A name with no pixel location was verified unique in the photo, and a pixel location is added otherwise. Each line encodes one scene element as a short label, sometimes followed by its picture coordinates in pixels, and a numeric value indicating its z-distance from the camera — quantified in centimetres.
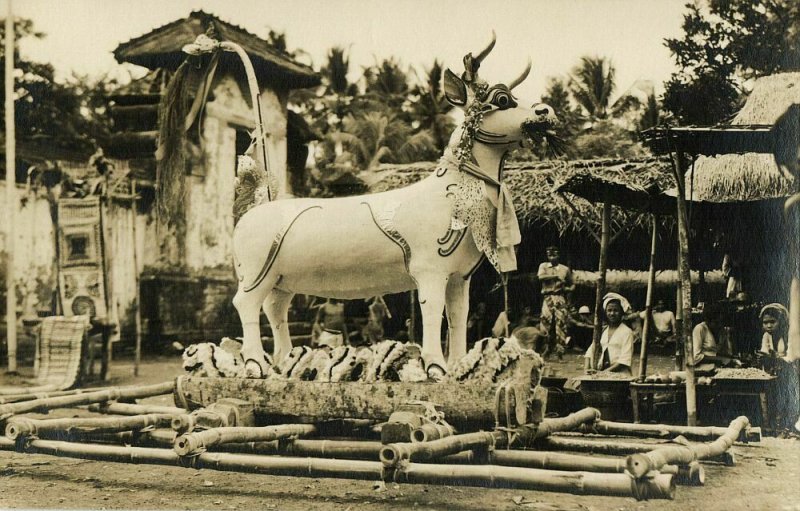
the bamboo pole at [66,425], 459
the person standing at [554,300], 906
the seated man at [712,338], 648
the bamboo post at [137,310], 902
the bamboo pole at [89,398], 525
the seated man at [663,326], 883
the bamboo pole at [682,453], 326
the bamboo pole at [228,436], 391
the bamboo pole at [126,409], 555
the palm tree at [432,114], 1004
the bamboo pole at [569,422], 447
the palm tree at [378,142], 1068
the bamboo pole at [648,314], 612
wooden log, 411
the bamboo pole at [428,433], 386
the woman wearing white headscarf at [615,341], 659
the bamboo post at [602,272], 635
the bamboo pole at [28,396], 595
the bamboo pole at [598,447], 438
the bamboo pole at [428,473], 331
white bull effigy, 443
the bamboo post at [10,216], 766
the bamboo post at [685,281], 514
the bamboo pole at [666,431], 472
